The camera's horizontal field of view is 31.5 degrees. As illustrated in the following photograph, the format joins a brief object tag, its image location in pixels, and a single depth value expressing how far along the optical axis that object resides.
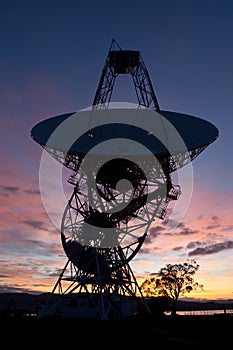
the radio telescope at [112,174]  31.48
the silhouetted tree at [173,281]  62.97
